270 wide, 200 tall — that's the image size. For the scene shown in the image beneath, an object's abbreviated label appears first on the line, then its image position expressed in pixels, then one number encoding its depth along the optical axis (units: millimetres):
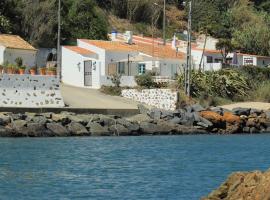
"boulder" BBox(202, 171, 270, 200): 17922
